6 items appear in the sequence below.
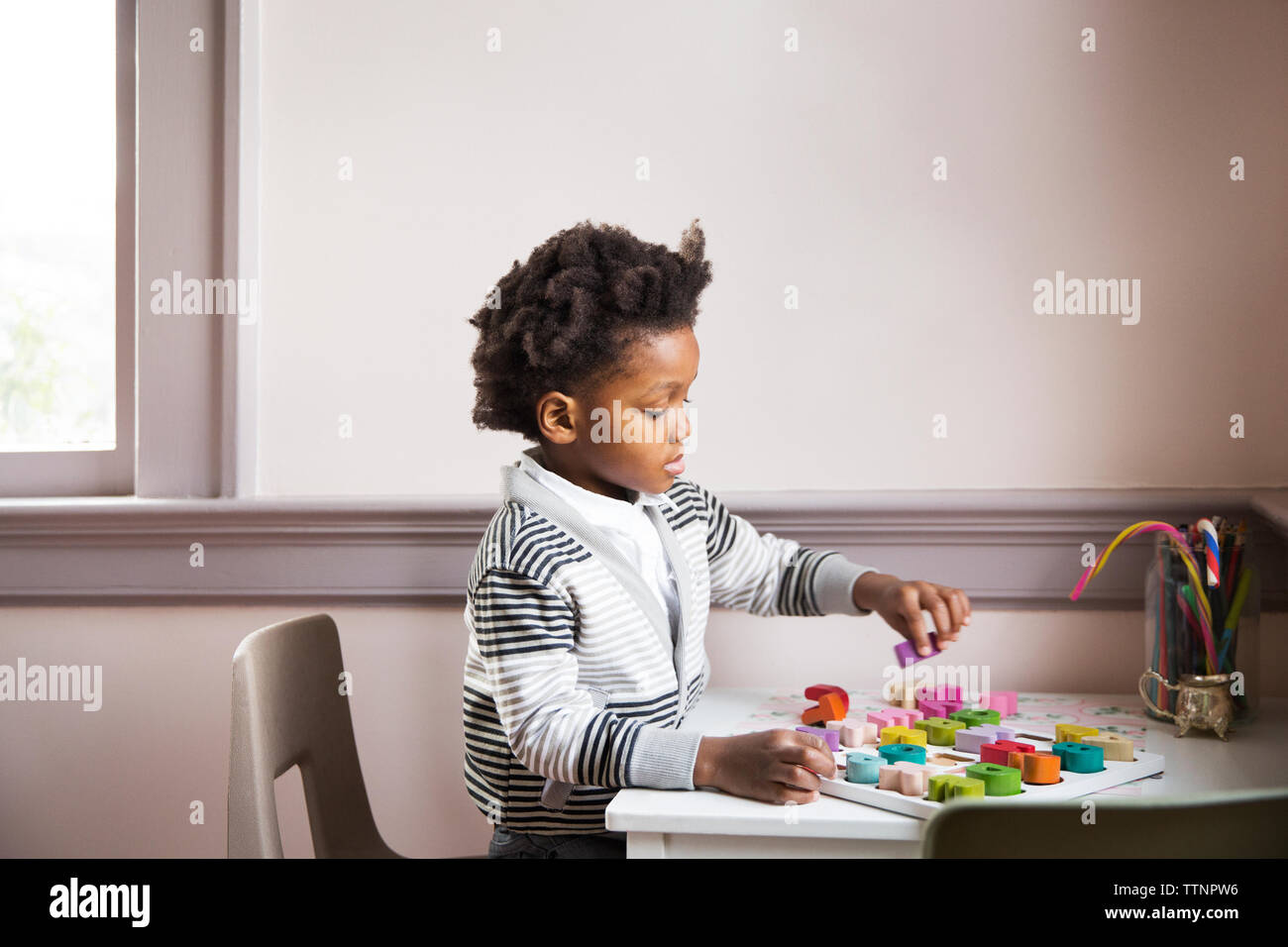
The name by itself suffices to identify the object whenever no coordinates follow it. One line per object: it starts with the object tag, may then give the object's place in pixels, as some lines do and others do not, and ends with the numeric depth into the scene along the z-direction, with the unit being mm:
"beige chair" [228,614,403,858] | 1080
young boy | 1053
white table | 861
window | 1592
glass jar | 1143
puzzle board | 895
